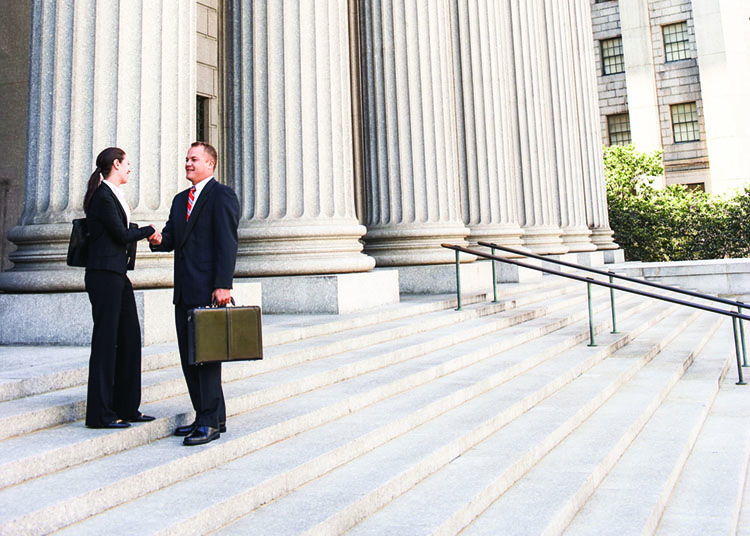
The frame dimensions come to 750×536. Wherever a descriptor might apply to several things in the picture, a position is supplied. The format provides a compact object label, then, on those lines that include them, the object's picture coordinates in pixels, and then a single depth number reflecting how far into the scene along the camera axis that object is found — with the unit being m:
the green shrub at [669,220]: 31.55
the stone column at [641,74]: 42.25
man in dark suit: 4.76
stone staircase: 3.96
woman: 4.84
